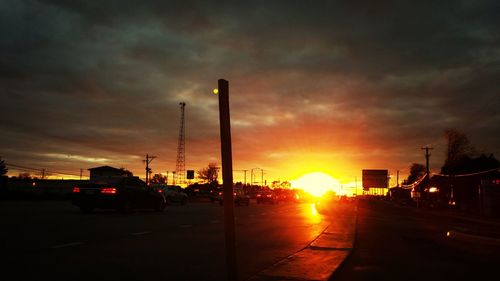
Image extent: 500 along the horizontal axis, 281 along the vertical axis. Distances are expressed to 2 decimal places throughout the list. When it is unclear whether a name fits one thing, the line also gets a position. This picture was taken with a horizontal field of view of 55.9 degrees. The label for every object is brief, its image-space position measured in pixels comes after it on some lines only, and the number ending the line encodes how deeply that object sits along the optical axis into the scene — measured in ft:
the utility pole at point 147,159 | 345.19
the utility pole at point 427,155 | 263.37
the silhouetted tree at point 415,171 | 557.17
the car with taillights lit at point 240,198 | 160.45
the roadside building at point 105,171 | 348.38
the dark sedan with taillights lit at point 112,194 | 71.72
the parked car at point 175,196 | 147.76
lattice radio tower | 292.81
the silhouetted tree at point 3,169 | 346.87
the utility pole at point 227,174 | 15.85
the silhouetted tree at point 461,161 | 242.78
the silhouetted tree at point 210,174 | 543.80
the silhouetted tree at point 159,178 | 593.05
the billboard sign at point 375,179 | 234.79
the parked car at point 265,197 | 210.59
